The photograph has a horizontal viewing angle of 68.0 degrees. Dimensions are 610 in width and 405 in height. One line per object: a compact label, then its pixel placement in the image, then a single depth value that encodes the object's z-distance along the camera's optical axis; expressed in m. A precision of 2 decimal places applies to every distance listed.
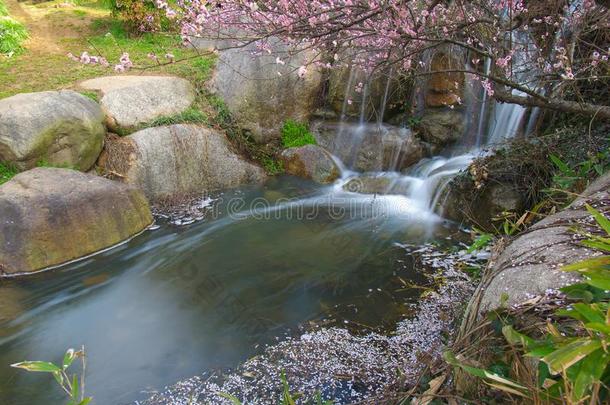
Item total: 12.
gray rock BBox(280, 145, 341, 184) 7.16
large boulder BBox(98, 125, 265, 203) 6.24
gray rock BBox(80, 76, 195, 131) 6.51
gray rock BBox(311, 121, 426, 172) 7.12
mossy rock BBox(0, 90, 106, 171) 5.32
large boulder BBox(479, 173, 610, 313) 1.82
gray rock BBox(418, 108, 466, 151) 7.11
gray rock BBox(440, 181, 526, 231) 4.90
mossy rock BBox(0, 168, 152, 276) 4.66
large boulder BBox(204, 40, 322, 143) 7.55
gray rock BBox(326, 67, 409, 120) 7.52
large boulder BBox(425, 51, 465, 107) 6.88
